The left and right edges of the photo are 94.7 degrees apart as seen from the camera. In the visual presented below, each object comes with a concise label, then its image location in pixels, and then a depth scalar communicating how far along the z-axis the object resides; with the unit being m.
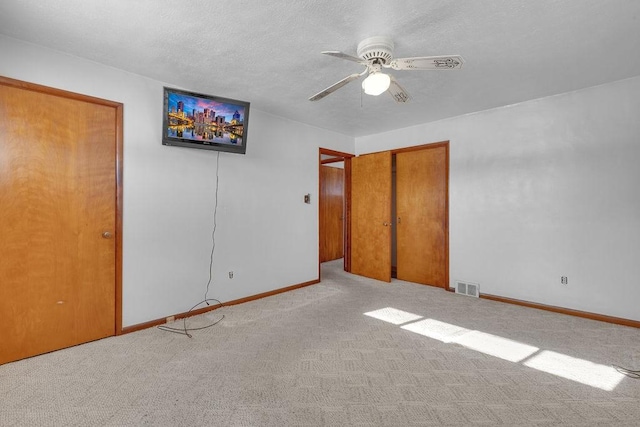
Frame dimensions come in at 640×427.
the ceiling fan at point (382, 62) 2.00
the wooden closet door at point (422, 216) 4.55
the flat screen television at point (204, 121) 3.00
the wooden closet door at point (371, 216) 4.93
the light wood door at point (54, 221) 2.31
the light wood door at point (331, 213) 6.63
